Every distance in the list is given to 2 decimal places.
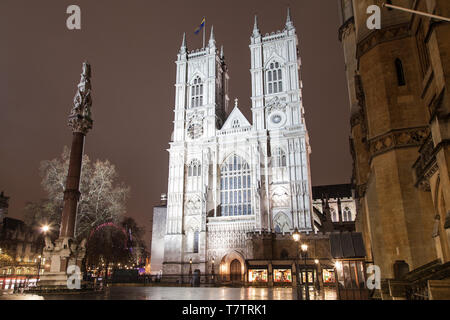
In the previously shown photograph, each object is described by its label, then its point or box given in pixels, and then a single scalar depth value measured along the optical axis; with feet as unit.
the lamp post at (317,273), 89.55
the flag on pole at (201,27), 184.42
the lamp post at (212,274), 133.41
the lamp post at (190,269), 137.51
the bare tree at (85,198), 106.01
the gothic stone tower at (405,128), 33.35
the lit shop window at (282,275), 99.40
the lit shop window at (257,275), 101.59
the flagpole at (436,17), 29.84
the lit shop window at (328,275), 94.84
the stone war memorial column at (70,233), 62.54
